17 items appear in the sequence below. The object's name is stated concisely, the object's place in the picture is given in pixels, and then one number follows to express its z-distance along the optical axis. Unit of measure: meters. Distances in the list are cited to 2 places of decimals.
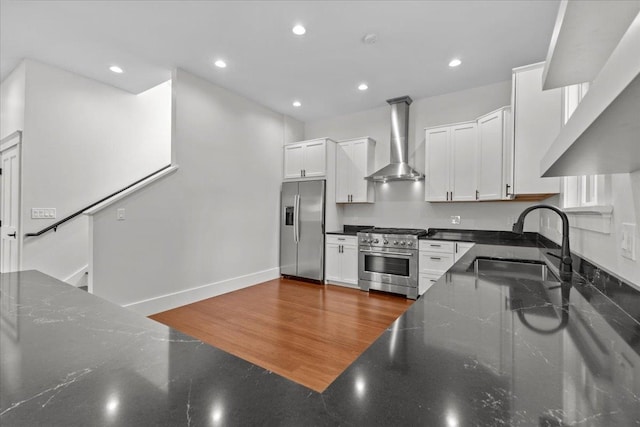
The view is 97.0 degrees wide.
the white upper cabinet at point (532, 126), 2.74
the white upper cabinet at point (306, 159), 4.69
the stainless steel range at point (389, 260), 3.88
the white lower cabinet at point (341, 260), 4.40
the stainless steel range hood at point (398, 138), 4.35
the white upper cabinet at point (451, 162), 3.71
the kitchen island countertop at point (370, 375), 0.41
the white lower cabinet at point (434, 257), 3.55
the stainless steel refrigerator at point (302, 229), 4.63
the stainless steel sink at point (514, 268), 1.40
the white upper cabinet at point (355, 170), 4.67
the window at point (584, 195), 1.24
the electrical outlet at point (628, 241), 0.96
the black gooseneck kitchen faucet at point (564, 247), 1.37
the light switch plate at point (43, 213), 3.17
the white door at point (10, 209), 3.18
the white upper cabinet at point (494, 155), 3.32
